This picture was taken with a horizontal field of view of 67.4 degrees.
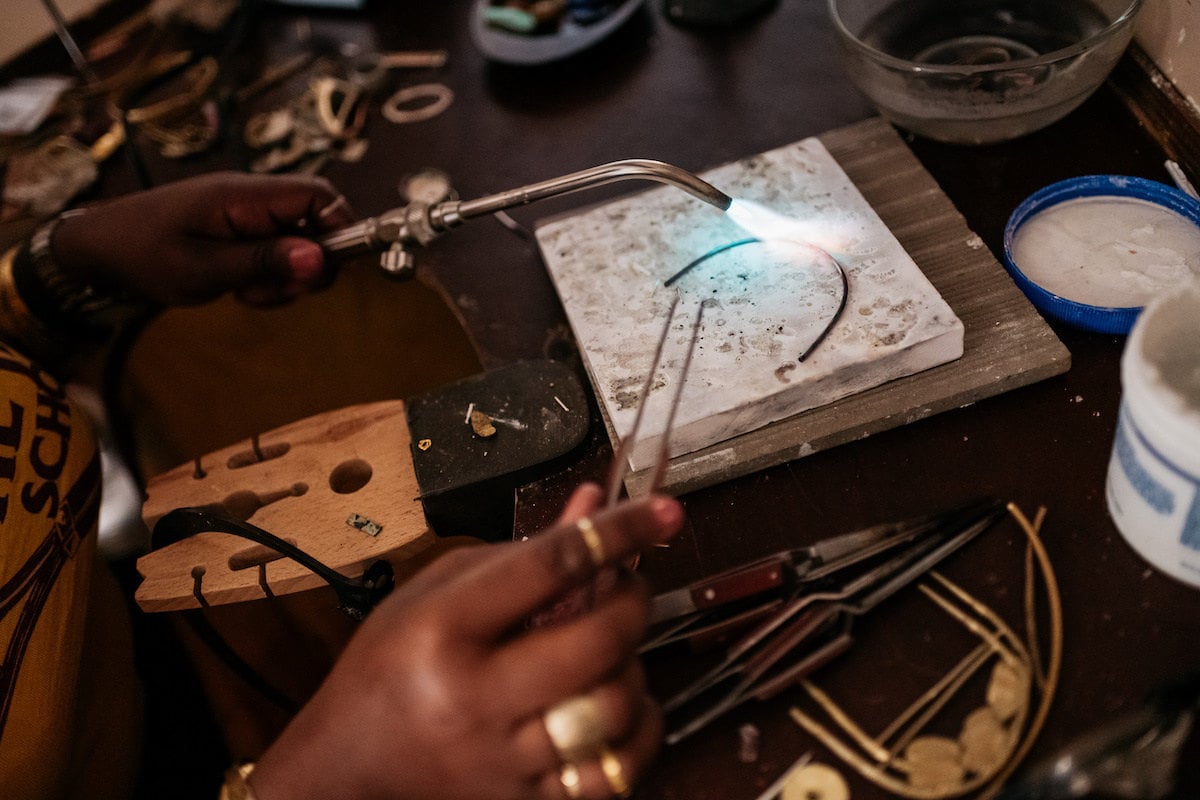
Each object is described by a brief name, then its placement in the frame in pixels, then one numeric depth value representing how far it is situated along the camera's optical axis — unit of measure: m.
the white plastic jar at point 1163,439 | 0.71
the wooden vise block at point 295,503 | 0.99
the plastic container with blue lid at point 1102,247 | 1.01
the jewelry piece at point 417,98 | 1.60
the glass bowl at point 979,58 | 1.10
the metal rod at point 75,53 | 1.89
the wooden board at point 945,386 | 0.97
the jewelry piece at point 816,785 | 0.76
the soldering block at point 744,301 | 0.96
